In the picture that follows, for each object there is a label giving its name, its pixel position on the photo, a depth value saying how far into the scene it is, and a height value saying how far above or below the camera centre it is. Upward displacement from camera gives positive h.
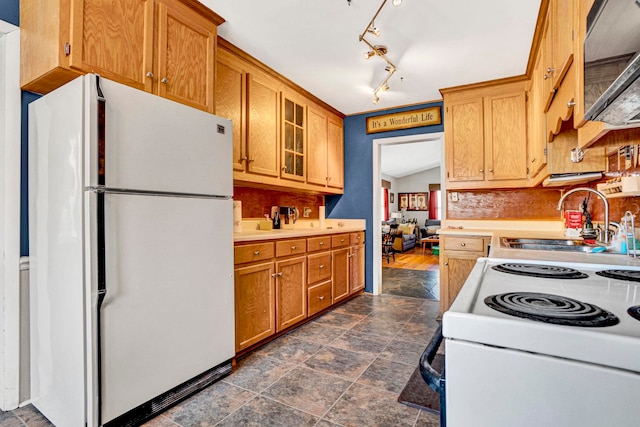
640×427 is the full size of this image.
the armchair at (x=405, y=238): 8.42 -0.64
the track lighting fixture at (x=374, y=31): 2.15 +1.22
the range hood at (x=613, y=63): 0.65 +0.34
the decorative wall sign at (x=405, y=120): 3.73 +1.11
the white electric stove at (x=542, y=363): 0.50 -0.25
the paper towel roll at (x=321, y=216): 4.25 -0.02
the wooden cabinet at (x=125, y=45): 1.50 +0.88
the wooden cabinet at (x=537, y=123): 2.00 +0.61
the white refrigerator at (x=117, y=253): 1.42 -0.18
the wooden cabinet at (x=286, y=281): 2.31 -0.58
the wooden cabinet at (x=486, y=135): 3.20 +0.79
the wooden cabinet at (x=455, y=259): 3.07 -0.44
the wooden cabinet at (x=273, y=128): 2.60 +0.83
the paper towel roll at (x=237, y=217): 2.73 -0.02
